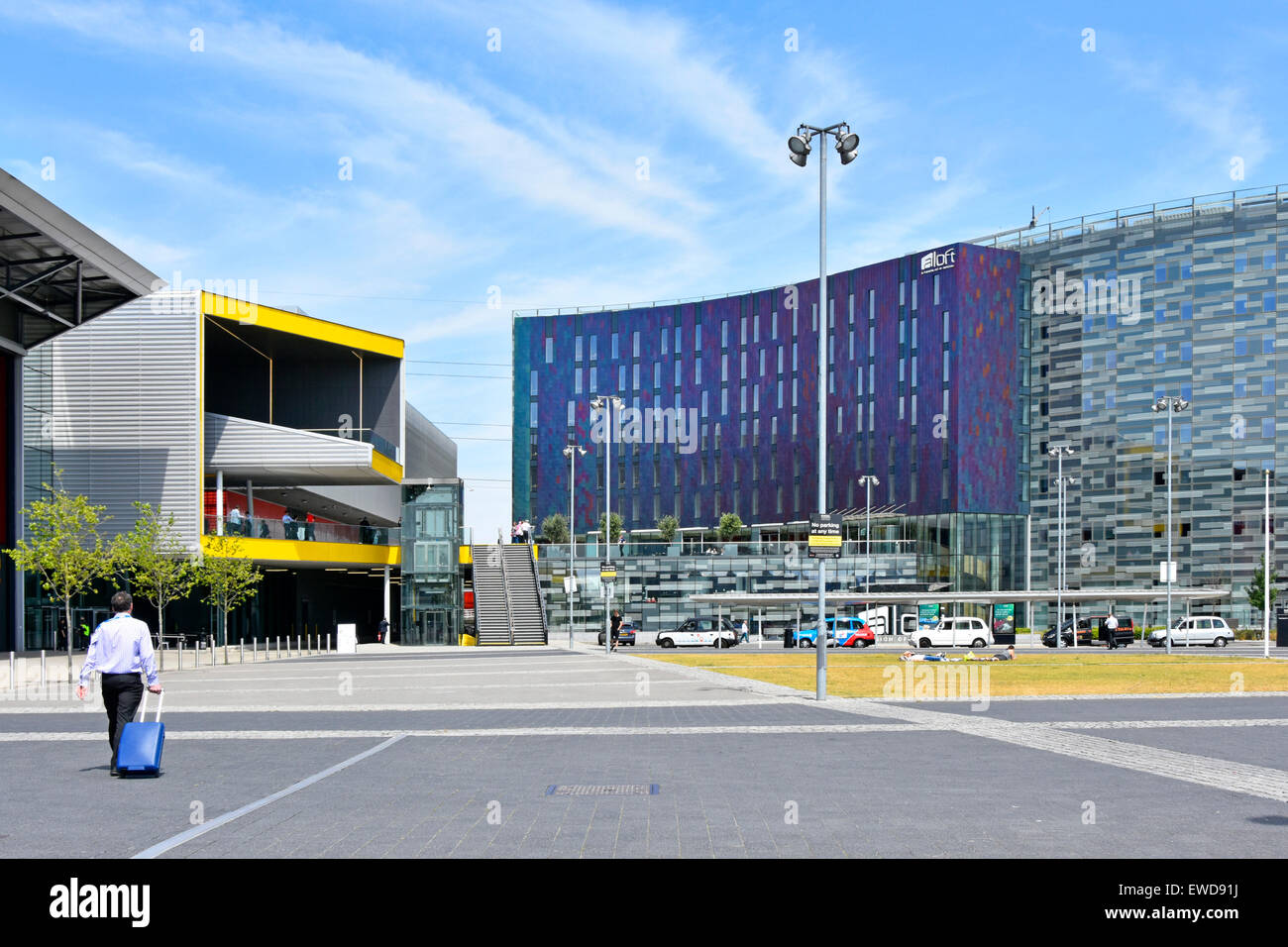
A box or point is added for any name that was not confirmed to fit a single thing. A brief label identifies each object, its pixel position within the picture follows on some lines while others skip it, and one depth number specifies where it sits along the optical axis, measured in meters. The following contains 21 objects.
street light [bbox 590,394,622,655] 49.81
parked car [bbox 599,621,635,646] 68.75
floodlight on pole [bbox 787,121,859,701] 23.34
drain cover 11.03
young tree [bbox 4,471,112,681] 34.53
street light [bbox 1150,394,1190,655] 58.84
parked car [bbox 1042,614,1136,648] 69.69
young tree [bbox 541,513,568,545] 107.31
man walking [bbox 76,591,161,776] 12.33
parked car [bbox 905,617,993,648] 64.88
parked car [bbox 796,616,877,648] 63.72
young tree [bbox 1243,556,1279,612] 93.19
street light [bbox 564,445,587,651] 57.30
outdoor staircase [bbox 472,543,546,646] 61.19
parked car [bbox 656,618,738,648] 64.69
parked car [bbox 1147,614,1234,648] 67.69
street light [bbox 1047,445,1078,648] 66.66
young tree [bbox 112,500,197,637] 38.66
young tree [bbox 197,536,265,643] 43.56
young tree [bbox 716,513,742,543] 101.38
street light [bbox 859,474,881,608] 95.09
